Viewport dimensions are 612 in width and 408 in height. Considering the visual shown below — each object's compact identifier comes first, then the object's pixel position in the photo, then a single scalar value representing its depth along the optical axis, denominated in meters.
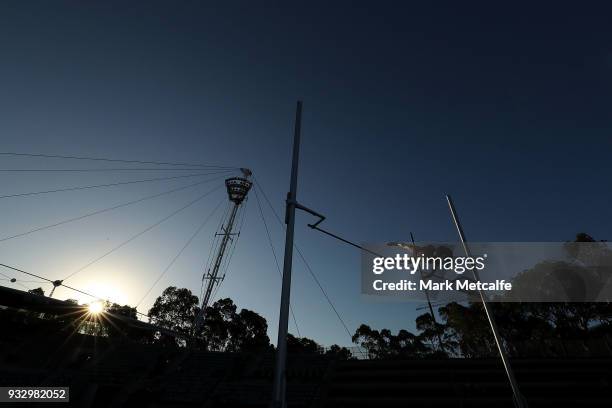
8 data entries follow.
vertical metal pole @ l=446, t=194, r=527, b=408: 5.75
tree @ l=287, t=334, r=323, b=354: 56.67
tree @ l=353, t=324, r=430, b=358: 69.90
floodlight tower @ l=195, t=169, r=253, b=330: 36.66
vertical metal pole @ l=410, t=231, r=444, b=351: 22.87
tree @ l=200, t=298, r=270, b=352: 55.56
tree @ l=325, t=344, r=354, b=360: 23.25
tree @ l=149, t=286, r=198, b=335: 53.38
